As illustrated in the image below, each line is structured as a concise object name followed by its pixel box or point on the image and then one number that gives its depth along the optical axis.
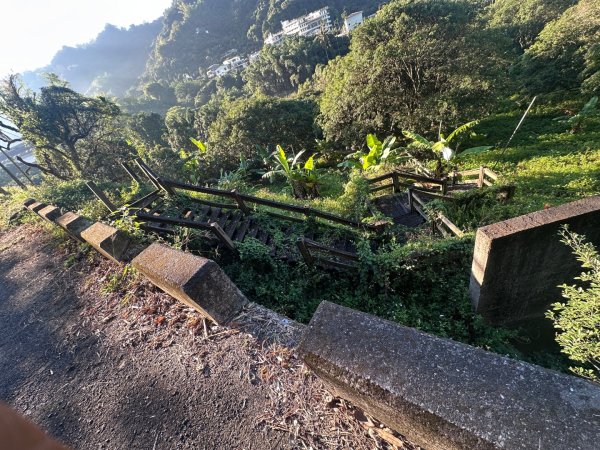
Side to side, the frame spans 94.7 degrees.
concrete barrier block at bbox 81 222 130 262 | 4.16
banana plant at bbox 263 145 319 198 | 10.40
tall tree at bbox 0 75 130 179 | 13.68
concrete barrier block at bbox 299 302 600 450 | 1.37
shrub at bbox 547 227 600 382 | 2.34
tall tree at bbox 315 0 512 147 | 12.12
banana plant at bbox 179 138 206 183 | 16.17
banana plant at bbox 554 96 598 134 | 12.73
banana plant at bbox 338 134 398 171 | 9.98
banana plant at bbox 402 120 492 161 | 9.39
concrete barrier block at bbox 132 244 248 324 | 2.82
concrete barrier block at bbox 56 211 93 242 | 5.20
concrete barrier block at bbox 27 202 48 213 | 6.72
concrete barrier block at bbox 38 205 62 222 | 6.01
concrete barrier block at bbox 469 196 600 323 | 3.66
